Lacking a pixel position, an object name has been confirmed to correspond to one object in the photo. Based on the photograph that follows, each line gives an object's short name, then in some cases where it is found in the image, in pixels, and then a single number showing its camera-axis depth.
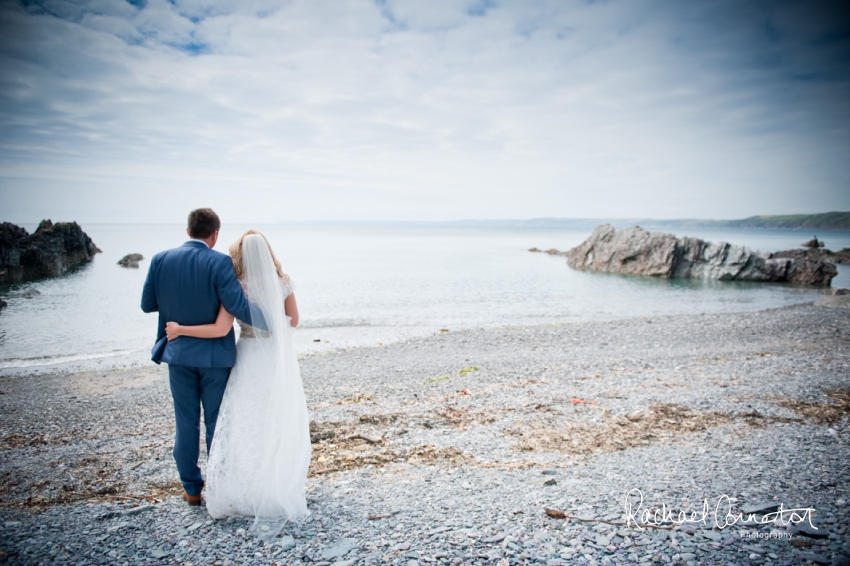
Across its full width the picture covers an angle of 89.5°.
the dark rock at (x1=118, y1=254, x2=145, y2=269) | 50.83
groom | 4.27
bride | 4.36
